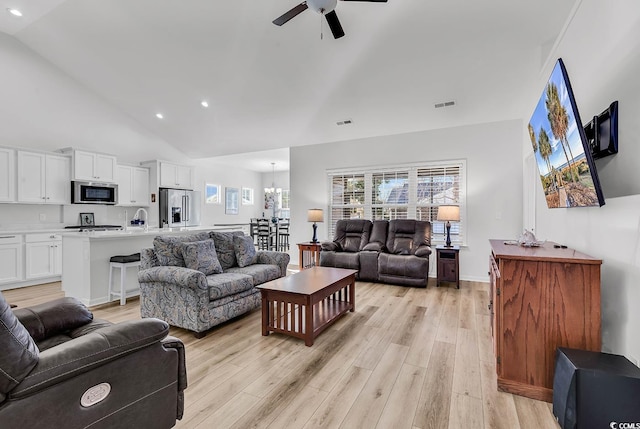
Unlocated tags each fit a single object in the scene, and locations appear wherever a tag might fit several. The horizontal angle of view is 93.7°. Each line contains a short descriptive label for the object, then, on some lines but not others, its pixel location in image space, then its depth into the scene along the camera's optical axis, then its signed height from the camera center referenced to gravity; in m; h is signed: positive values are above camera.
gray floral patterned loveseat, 2.79 -0.68
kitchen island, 3.74 -0.63
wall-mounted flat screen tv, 1.67 +0.42
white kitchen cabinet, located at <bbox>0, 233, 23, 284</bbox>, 4.54 -0.69
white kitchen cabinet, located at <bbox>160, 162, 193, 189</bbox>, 6.95 +0.91
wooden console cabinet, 1.75 -0.61
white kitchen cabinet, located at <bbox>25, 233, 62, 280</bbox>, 4.82 -0.69
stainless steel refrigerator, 6.88 +0.15
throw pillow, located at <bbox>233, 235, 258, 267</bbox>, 3.79 -0.47
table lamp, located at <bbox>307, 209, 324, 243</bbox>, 5.80 -0.03
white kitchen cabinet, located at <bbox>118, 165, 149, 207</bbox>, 6.40 +0.61
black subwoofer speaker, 1.33 -0.83
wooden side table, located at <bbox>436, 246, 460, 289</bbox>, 4.55 -0.78
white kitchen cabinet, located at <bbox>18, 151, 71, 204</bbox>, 4.90 +0.61
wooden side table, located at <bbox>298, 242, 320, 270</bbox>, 5.68 -0.80
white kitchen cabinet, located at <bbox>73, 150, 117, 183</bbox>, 5.48 +0.89
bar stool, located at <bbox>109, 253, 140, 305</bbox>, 3.77 -0.67
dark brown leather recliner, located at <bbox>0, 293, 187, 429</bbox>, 1.00 -0.64
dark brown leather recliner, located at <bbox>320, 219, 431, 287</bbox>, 4.64 -0.63
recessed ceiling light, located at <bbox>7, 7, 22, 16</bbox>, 3.84 +2.61
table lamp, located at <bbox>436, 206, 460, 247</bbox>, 4.64 +0.01
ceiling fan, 2.48 +1.74
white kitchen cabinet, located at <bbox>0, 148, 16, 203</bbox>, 4.68 +0.60
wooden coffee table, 2.66 -0.81
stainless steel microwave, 5.54 +0.40
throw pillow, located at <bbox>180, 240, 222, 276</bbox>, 3.17 -0.47
